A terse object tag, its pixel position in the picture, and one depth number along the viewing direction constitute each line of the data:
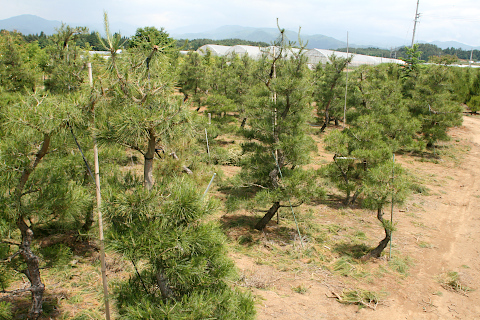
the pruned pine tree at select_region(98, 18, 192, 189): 2.99
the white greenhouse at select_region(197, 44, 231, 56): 49.16
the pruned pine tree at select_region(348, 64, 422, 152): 14.37
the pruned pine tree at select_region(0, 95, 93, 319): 3.19
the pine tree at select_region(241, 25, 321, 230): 7.45
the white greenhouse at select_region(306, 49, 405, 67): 39.98
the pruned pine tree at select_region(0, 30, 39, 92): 9.81
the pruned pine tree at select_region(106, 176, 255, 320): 2.84
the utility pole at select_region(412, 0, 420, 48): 35.96
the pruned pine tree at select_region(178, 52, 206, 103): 16.53
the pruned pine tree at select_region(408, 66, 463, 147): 16.62
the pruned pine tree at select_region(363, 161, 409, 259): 7.05
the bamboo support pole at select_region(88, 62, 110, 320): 3.20
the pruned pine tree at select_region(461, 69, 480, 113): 29.94
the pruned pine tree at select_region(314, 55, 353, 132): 19.02
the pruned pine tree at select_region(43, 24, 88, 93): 7.87
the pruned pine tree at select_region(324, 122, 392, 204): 9.97
